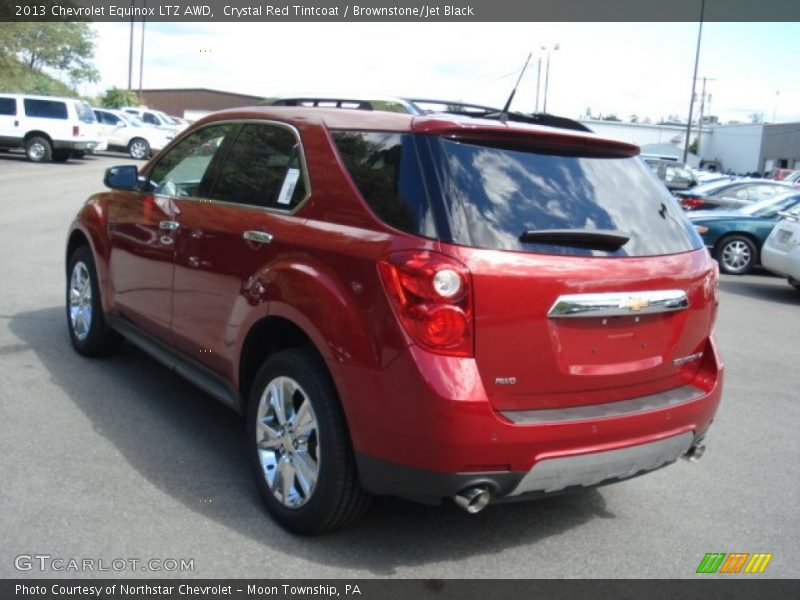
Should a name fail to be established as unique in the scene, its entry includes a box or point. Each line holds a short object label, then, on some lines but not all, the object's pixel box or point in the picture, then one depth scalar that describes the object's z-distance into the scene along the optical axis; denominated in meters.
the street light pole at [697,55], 41.84
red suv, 3.16
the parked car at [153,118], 36.91
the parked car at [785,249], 11.00
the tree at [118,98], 52.81
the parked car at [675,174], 23.16
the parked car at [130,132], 34.12
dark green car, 13.56
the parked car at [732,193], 16.19
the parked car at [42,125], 27.23
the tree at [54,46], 52.97
